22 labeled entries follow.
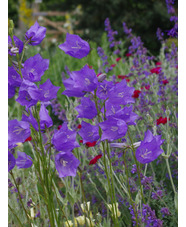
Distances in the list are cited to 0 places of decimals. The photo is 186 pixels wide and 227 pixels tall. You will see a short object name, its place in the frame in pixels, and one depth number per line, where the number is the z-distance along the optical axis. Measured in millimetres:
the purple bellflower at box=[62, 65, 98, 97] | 1022
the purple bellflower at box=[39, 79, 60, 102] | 1091
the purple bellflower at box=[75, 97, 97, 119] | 1108
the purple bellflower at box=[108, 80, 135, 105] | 1069
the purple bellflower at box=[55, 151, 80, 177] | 1087
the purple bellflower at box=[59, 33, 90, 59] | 1051
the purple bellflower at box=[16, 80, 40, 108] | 1032
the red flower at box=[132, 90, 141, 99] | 2416
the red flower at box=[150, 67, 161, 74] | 2539
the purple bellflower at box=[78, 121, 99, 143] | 1144
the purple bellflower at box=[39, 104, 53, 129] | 1091
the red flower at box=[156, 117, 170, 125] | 1906
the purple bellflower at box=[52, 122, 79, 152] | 1065
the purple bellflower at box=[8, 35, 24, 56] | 1052
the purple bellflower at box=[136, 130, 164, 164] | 1082
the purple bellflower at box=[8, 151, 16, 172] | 1163
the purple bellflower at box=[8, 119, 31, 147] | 1073
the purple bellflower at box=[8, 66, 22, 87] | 1115
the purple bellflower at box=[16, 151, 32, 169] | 1208
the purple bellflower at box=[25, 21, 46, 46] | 1175
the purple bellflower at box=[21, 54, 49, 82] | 1099
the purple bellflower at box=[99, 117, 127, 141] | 1037
